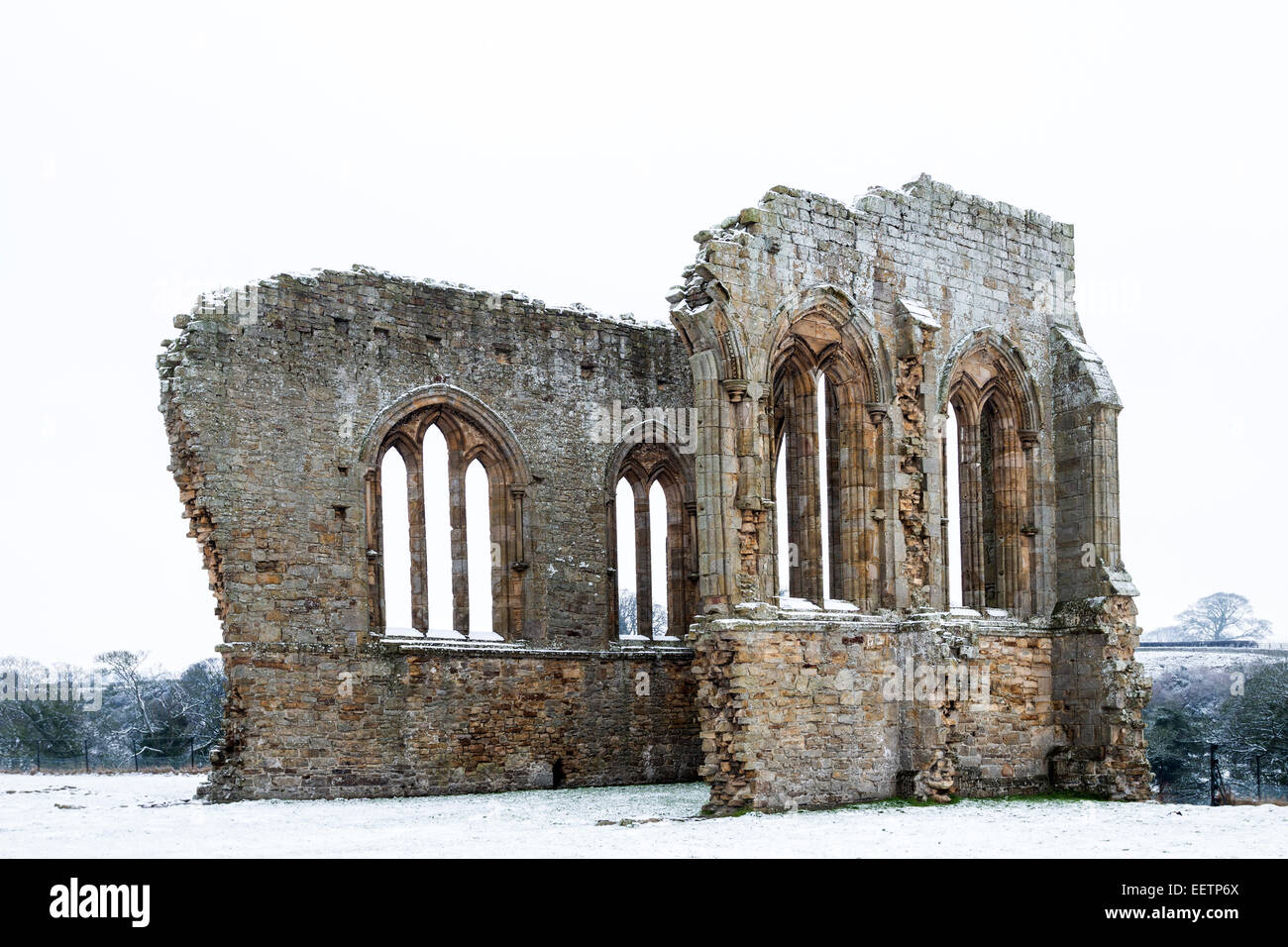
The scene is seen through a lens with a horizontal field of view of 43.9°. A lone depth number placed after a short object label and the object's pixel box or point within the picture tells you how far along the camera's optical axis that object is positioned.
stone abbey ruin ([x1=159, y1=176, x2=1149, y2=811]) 15.84
